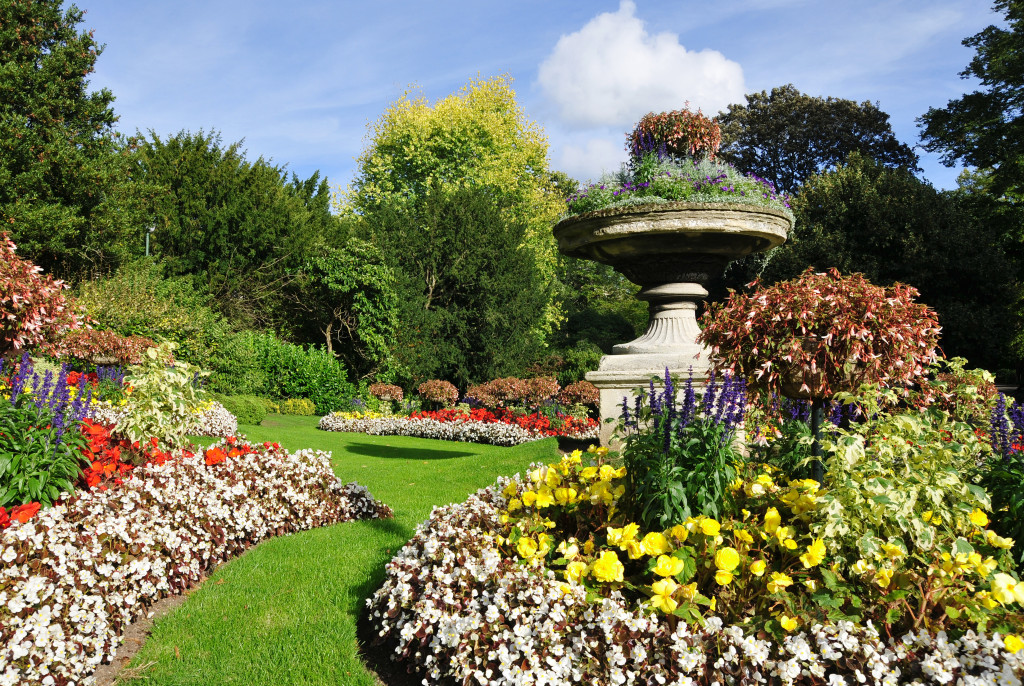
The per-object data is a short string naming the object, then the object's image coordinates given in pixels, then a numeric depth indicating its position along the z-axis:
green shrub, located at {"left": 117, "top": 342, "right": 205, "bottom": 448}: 5.34
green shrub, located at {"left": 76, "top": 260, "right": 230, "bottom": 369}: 13.86
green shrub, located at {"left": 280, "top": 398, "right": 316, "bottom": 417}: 16.88
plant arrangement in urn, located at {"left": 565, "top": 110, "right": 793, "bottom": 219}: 6.37
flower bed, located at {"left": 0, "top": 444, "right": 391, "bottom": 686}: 3.00
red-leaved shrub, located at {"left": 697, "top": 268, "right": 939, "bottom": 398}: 3.64
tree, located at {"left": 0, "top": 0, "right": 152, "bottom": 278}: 14.55
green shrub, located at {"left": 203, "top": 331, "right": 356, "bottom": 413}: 17.42
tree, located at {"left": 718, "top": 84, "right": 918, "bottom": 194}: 24.88
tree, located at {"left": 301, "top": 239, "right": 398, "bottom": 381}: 18.62
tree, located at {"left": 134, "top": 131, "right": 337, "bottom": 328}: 20.23
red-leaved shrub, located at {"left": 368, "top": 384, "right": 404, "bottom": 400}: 16.58
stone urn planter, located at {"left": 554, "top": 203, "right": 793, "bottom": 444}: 5.98
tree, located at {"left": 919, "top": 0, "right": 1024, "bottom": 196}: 17.55
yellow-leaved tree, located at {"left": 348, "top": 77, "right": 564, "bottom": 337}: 25.97
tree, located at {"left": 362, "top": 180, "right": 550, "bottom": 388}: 18.81
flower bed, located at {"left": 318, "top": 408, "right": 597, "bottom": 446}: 12.17
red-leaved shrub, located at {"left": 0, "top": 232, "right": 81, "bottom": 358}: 6.91
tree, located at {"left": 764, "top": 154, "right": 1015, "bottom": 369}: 17.64
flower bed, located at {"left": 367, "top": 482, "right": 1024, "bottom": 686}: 2.40
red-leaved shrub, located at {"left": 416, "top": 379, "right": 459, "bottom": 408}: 15.58
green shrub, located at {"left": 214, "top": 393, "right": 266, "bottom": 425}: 12.85
